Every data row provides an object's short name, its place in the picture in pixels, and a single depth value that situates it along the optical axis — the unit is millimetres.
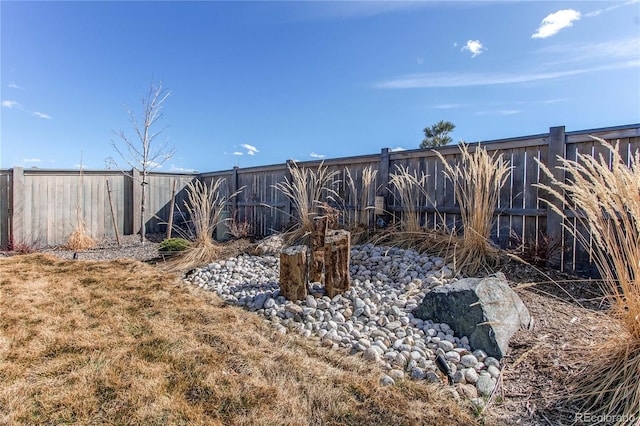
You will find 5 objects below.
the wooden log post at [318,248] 2773
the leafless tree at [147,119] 6543
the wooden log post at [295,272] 2598
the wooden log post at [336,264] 2633
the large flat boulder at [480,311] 1857
